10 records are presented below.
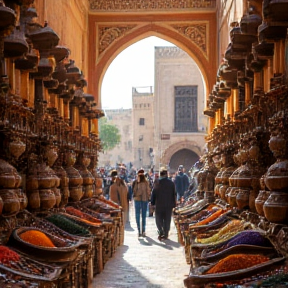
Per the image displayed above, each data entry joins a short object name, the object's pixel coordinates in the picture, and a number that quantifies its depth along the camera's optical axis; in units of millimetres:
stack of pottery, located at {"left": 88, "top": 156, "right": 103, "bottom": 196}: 14125
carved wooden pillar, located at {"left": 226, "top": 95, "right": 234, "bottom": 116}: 11380
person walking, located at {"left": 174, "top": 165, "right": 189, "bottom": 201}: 19906
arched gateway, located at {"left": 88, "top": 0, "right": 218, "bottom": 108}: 19219
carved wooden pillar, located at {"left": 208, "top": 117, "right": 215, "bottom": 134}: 15906
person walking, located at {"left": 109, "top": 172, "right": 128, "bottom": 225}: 14758
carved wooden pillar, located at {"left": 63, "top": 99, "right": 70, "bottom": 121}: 11839
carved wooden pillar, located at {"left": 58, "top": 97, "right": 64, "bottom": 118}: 11211
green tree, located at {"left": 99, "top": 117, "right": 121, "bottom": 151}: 67250
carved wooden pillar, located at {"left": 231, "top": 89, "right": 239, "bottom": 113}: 10416
